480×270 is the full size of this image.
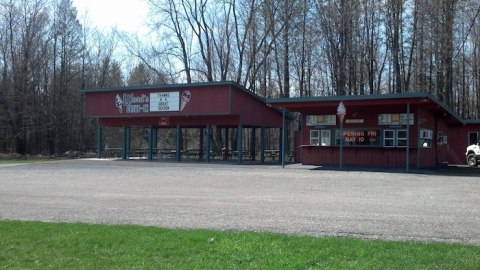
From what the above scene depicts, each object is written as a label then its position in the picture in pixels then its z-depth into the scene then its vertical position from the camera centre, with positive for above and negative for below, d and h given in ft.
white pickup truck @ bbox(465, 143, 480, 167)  103.86 -1.61
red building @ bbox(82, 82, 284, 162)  107.14 +7.95
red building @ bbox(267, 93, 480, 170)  86.84 +2.99
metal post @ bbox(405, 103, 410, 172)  81.56 -0.73
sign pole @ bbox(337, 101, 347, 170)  82.07 +5.48
